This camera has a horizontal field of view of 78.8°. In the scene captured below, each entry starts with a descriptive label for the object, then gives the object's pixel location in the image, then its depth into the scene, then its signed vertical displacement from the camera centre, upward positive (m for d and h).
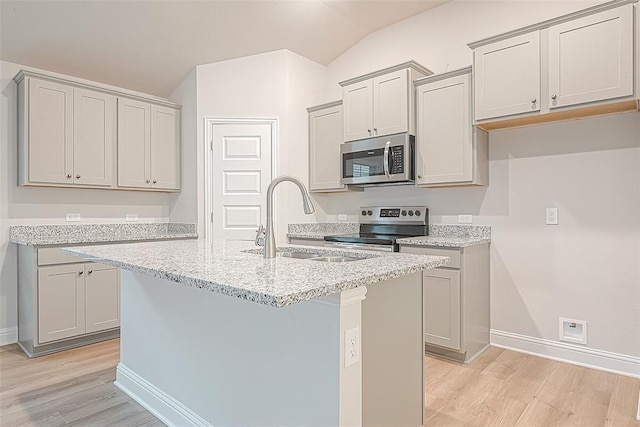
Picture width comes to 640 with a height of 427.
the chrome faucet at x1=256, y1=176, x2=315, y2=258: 1.75 -0.02
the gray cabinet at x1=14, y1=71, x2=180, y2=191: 3.23 +0.70
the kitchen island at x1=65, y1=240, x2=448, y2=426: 1.27 -0.51
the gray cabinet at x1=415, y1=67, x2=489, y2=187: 3.02 +0.62
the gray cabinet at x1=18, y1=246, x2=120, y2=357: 3.00 -0.72
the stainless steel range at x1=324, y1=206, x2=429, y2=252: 3.26 -0.14
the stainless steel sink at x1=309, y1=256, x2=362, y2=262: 1.94 -0.23
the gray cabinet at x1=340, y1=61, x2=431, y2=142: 3.33 +1.00
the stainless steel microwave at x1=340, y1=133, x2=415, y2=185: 3.33 +0.47
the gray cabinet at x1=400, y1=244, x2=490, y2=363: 2.82 -0.68
